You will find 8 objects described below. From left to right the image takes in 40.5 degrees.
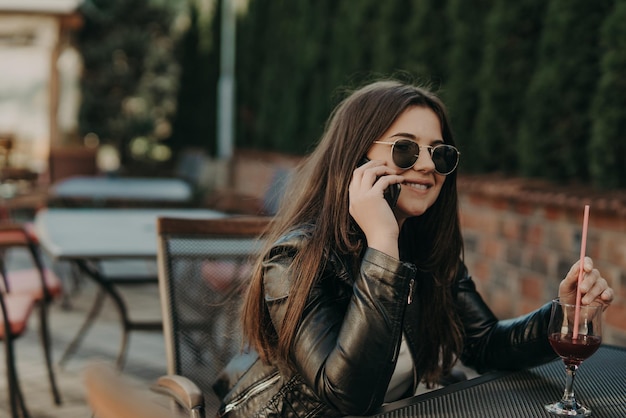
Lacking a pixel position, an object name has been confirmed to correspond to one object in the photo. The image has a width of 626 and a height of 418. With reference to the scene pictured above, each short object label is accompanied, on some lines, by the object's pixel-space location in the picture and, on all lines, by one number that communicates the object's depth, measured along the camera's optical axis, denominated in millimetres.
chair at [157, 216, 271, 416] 2590
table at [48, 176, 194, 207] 7621
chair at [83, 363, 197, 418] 943
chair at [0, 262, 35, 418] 3447
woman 1748
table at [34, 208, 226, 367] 3979
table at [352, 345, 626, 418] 1688
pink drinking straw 1729
